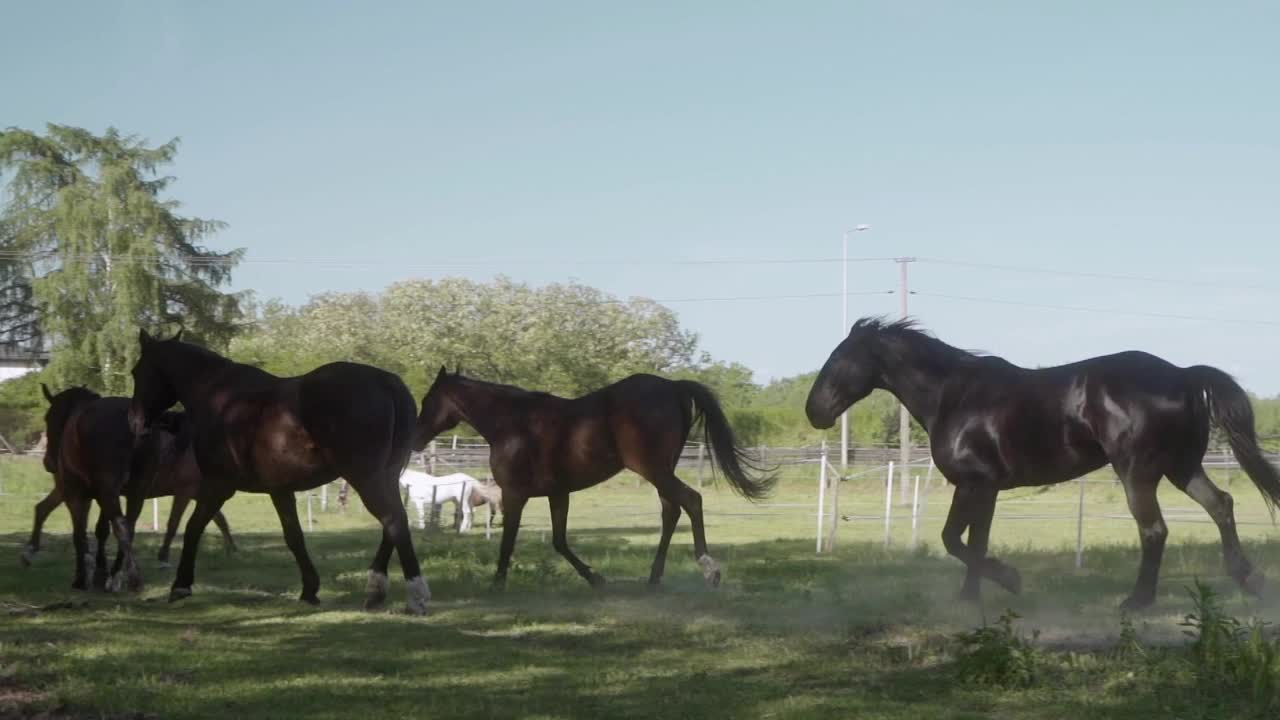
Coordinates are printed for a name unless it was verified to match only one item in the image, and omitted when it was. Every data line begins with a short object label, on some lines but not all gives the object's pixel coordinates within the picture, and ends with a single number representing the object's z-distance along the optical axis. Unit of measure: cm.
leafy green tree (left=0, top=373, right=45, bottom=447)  4534
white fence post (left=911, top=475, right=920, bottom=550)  1783
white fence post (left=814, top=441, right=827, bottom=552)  1895
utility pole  3384
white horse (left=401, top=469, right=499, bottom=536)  2216
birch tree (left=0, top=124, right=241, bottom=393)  4122
